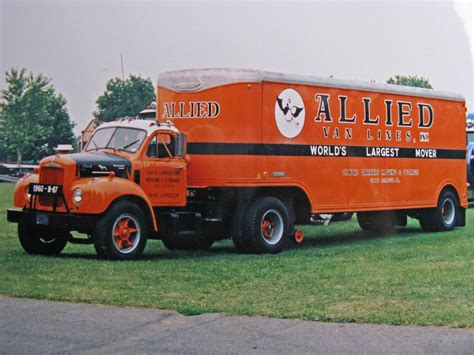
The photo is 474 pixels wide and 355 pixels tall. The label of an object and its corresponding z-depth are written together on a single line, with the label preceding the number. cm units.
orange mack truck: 1404
